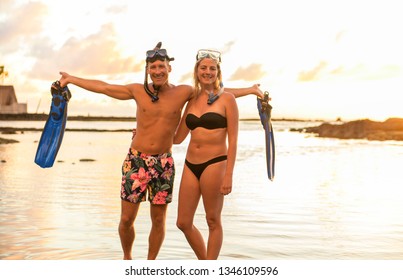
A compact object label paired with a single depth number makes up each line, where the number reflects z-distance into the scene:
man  6.53
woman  6.16
